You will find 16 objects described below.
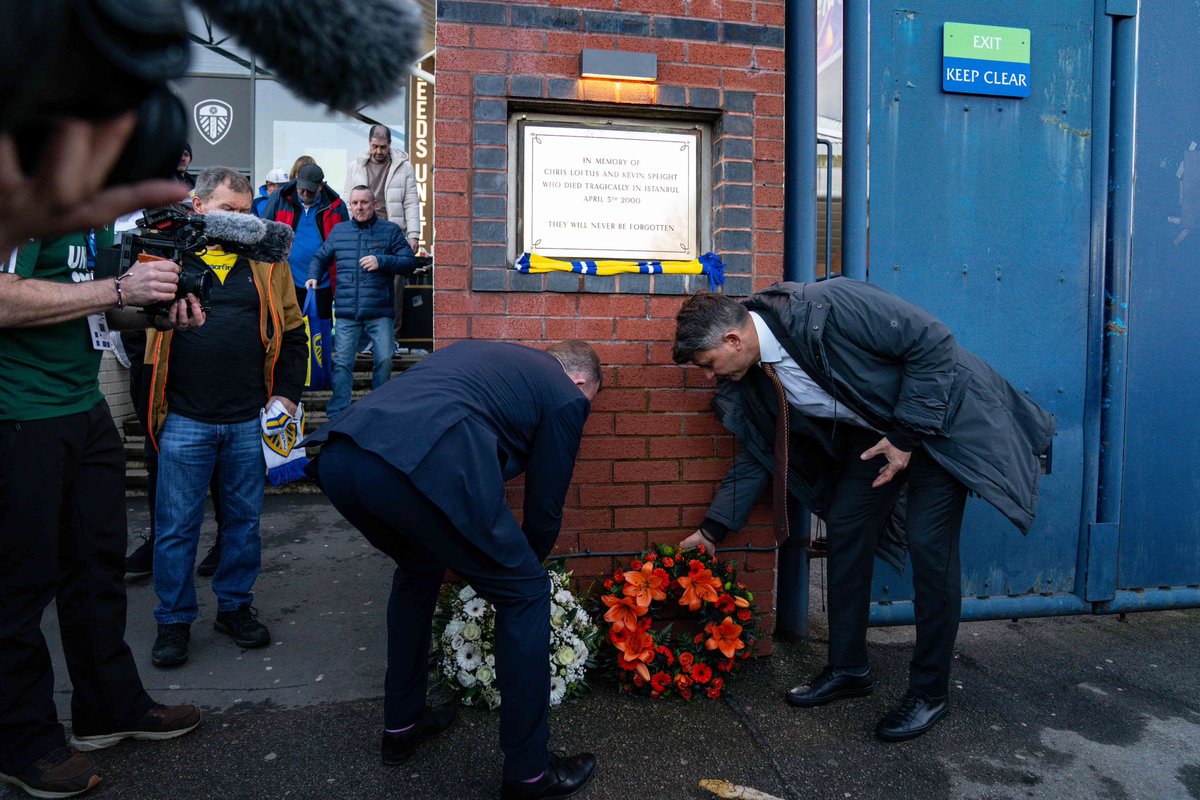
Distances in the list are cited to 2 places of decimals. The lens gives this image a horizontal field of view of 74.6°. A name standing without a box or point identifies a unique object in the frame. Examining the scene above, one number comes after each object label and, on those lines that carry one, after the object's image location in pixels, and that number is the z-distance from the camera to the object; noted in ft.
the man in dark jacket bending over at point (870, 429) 9.16
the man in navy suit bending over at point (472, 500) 7.02
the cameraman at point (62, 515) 7.27
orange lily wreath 9.70
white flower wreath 9.30
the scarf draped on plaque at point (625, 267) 10.30
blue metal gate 11.59
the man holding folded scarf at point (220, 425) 10.46
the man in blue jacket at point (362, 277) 18.85
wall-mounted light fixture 10.12
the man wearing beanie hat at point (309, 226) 17.41
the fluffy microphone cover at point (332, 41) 2.25
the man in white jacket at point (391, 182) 15.23
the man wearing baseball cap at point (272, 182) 20.33
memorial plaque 10.56
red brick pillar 10.09
